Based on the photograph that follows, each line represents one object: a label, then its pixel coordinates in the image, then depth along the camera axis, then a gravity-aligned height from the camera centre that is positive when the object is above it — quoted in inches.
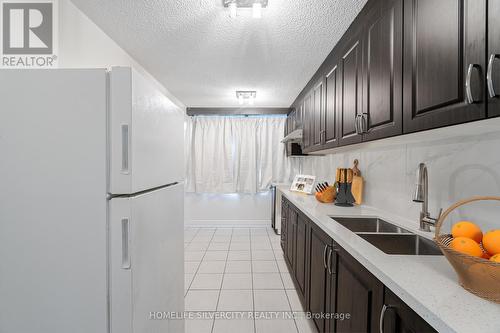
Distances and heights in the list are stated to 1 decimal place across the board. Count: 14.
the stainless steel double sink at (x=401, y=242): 50.0 -17.7
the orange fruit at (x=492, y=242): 27.9 -9.4
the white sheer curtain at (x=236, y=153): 184.7 +9.9
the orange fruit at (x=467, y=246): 29.1 -10.4
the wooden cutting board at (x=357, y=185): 87.0 -7.5
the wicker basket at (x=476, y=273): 25.8 -12.6
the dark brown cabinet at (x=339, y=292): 32.5 -25.4
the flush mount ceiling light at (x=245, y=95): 135.6 +42.1
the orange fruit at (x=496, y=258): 26.6 -10.8
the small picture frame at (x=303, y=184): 125.6 -10.6
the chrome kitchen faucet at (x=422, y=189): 49.5 -5.1
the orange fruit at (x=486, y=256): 29.0 -11.4
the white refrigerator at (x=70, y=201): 38.9 -6.1
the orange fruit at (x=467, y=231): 31.8 -9.2
